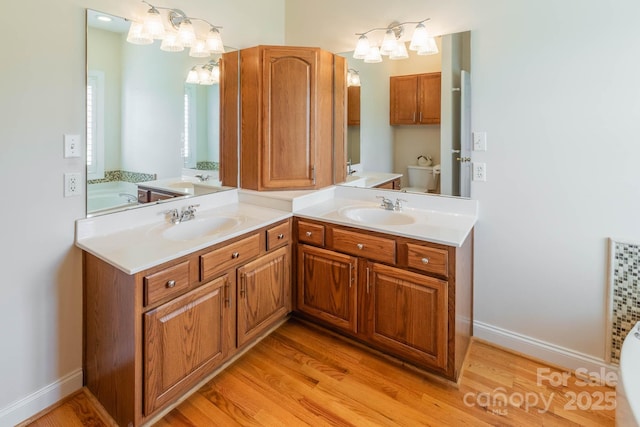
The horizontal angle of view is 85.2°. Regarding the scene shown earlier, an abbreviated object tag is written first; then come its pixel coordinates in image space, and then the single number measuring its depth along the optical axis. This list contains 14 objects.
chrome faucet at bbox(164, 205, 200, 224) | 2.09
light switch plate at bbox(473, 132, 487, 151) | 2.14
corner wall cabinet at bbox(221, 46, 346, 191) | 2.49
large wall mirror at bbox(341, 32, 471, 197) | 2.20
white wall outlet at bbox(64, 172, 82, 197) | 1.69
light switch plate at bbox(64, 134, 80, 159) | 1.67
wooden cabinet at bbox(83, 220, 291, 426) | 1.50
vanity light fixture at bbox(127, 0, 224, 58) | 1.92
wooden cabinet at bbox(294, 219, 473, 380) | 1.85
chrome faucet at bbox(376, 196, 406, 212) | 2.41
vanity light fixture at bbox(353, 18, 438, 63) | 2.25
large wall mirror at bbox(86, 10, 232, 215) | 1.79
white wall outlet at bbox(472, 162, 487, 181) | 2.17
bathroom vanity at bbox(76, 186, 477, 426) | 1.54
